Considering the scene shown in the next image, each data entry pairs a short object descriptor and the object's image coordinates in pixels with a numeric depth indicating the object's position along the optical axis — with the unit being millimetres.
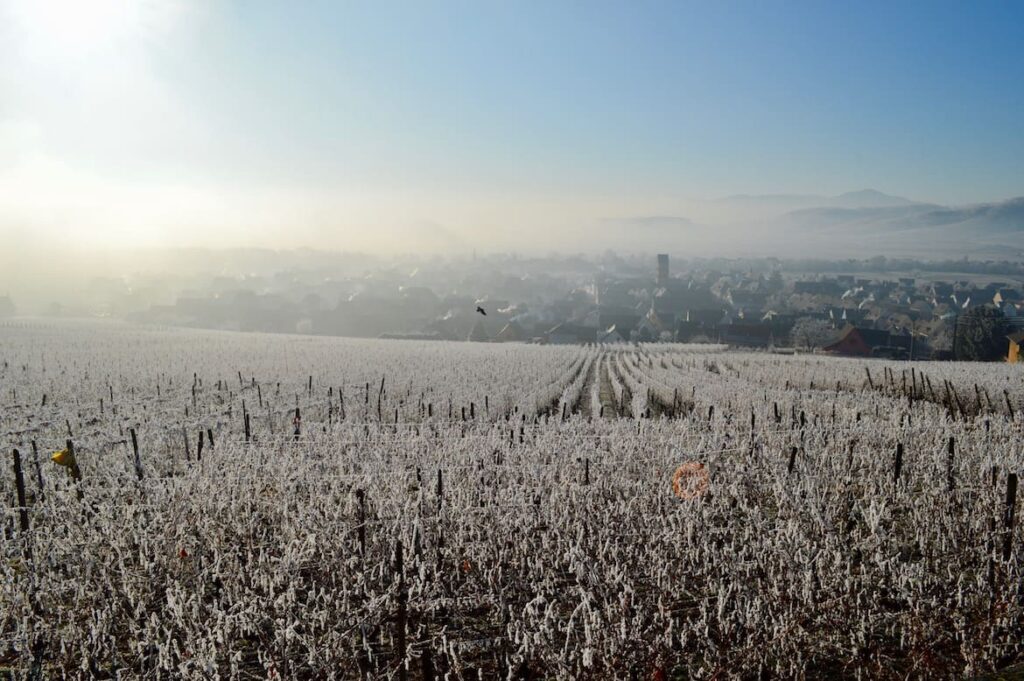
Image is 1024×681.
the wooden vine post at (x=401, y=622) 4839
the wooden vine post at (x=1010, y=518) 6598
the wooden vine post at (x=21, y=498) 7467
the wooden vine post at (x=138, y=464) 8570
